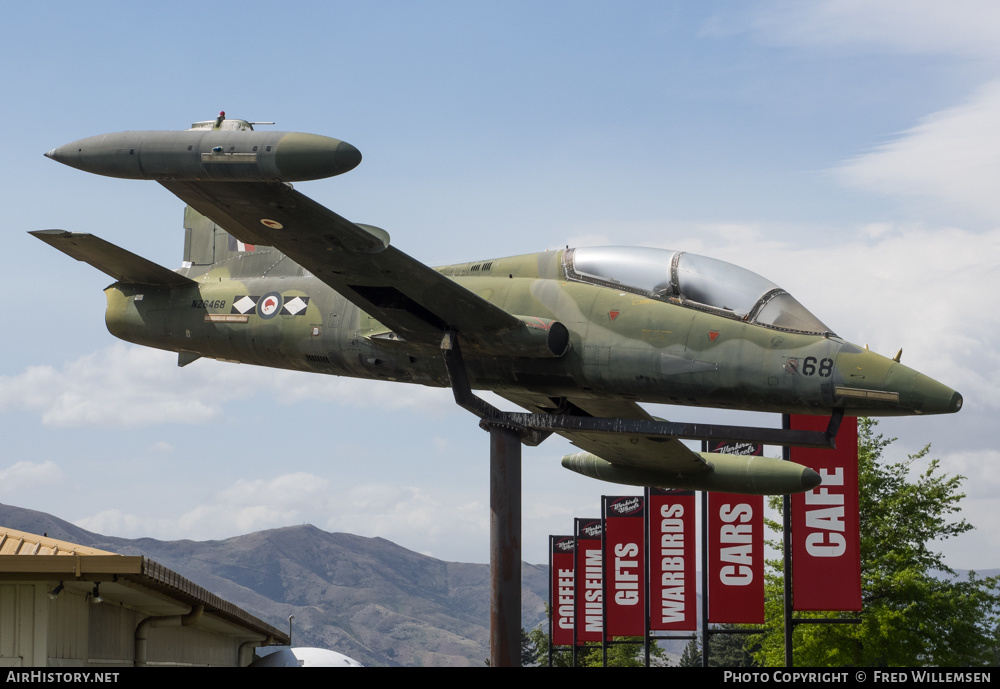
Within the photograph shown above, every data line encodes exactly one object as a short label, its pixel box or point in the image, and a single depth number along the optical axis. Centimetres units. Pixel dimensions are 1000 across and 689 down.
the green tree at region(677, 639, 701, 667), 10649
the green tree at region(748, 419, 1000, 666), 3853
